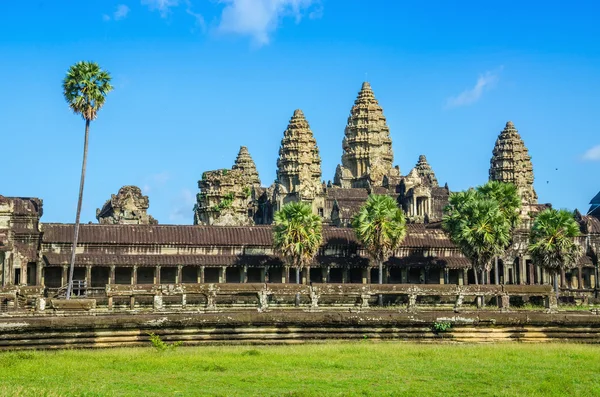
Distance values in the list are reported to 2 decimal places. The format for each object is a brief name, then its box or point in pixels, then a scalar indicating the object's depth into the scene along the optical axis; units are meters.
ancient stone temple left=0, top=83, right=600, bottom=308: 64.94
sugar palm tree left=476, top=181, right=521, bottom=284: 67.50
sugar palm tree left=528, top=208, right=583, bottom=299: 59.38
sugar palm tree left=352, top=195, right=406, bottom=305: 65.94
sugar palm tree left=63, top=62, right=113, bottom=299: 53.22
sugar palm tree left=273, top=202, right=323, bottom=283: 64.81
